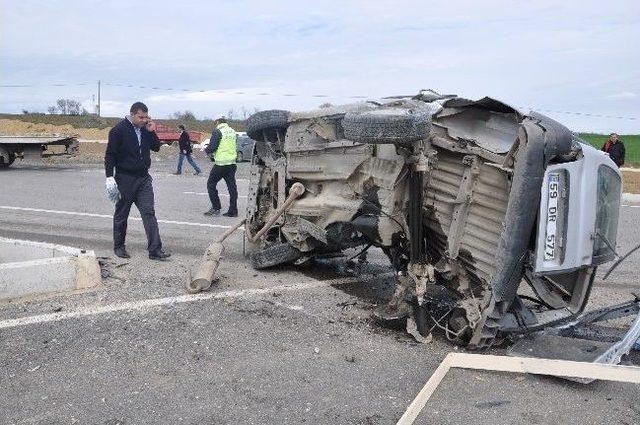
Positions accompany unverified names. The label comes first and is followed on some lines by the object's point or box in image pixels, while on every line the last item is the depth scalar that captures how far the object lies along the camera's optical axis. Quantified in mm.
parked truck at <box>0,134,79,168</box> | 16859
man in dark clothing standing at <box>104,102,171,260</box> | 6082
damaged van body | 3791
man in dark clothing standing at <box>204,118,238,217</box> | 9469
